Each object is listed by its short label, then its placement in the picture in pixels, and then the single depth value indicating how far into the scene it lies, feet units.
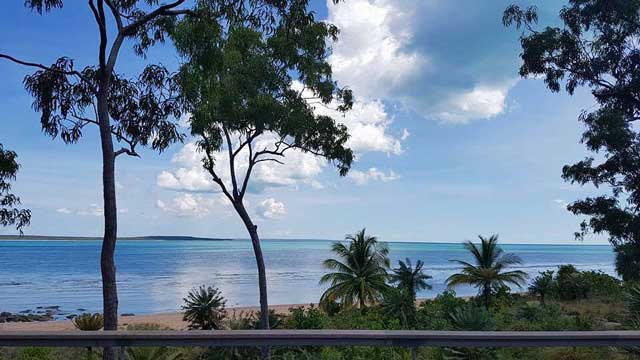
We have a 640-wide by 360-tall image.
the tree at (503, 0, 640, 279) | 60.64
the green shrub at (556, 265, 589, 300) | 96.99
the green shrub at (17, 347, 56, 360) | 20.97
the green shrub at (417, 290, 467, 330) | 62.80
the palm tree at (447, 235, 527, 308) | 95.81
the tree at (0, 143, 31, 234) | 44.86
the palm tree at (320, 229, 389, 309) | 106.42
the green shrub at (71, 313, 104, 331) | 57.72
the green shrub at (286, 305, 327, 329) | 66.23
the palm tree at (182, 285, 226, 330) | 70.49
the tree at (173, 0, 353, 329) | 57.88
